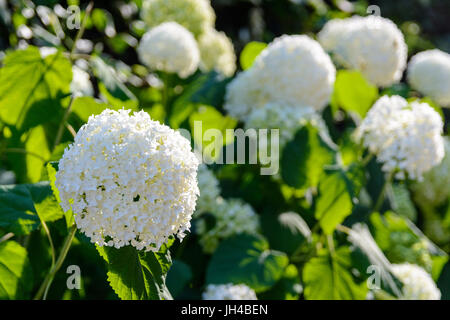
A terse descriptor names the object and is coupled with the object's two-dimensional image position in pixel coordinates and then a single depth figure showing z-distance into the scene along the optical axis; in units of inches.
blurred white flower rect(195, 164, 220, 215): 74.5
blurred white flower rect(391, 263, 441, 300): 74.0
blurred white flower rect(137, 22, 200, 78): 84.5
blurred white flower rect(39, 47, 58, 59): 73.6
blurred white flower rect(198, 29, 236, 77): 99.1
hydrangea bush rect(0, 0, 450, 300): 57.5
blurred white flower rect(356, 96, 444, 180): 70.7
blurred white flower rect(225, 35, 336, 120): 78.6
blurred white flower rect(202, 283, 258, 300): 68.7
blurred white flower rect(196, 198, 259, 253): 74.5
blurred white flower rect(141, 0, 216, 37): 94.8
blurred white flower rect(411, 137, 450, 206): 94.2
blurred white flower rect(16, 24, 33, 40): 77.8
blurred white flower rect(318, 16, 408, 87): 86.9
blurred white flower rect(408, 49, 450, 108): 94.5
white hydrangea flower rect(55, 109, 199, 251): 56.7
